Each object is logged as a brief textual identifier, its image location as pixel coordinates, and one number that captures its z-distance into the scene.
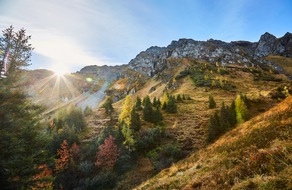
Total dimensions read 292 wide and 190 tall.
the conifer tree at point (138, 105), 65.41
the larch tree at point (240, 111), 33.16
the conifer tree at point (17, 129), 12.69
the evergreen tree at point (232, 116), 34.47
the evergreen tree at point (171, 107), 58.31
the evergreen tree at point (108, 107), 76.18
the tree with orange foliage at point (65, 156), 30.88
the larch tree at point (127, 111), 46.66
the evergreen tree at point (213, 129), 31.93
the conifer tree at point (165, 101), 62.41
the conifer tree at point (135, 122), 42.98
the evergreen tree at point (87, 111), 77.00
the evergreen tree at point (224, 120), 32.19
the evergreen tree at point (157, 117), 50.09
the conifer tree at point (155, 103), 65.68
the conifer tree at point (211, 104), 56.98
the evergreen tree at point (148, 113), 51.34
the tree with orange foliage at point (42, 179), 13.91
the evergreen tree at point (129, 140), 36.06
